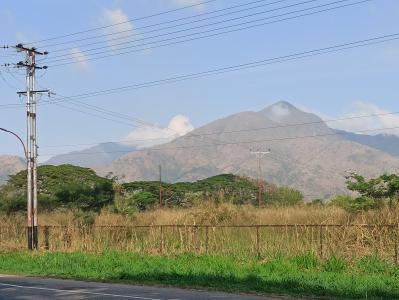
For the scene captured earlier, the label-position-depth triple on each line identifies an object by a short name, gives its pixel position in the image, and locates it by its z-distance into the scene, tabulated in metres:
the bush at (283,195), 87.69
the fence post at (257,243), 27.70
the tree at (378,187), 39.66
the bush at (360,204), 36.97
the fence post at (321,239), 25.51
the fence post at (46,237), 37.94
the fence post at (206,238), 29.94
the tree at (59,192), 64.12
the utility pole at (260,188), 78.93
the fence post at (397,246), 23.20
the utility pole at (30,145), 36.66
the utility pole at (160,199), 77.08
